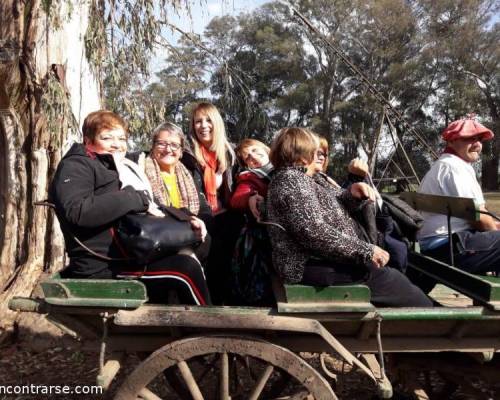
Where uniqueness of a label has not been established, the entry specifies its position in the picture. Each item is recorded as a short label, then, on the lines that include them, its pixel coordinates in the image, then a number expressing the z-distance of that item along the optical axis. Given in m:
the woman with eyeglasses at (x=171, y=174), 3.69
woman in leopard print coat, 2.89
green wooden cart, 2.81
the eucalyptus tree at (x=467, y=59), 31.88
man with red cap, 3.61
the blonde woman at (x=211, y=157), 4.10
